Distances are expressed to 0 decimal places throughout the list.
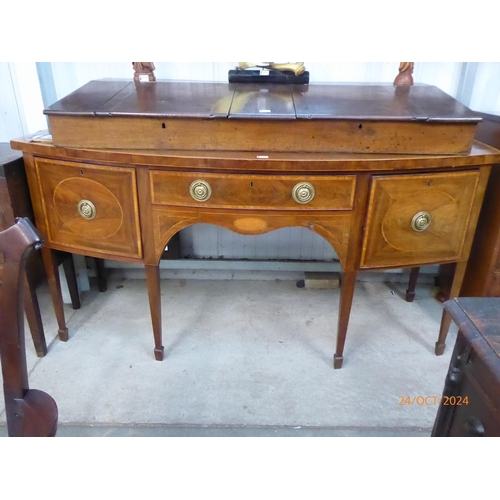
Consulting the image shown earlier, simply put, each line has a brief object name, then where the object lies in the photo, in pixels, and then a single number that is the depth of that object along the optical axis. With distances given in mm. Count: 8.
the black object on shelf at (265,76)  1605
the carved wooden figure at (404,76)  1630
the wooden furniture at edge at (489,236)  1542
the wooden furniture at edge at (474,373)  635
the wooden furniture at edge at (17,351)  620
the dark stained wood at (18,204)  1383
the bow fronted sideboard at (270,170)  1234
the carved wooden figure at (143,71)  1653
